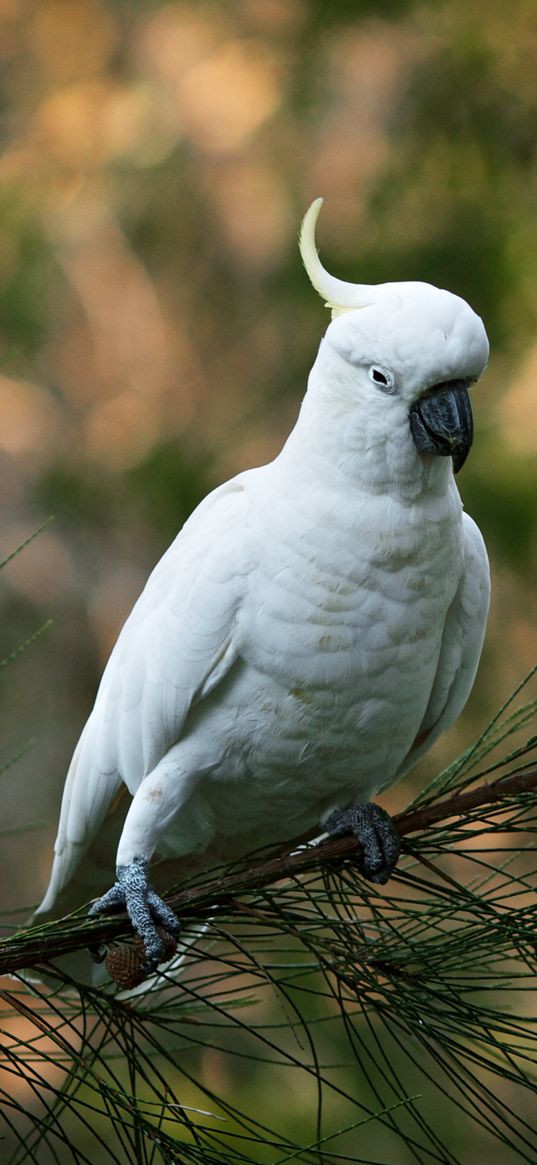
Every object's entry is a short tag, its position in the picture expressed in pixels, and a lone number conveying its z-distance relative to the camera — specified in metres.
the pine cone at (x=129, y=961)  4.34
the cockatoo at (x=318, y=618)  4.36
